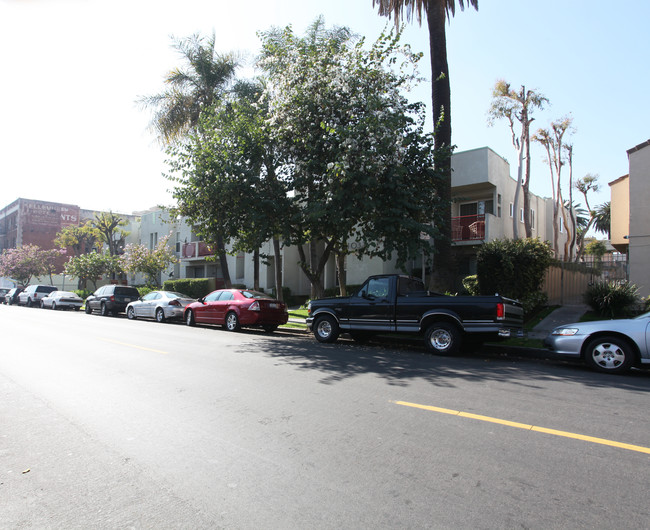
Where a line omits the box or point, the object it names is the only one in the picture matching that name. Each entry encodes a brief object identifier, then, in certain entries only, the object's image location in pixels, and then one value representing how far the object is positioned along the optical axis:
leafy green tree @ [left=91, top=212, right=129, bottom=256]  41.19
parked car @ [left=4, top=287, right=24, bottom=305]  36.66
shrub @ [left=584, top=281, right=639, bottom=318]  13.95
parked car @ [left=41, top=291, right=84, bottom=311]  29.53
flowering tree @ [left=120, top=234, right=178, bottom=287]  29.20
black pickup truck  9.70
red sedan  14.85
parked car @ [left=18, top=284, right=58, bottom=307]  33.19
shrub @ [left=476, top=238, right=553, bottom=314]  14.64
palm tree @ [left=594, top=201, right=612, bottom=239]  54.97
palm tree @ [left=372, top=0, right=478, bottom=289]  14.13
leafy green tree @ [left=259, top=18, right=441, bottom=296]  11.83
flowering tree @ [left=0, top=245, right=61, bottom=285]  47.50
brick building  63.50
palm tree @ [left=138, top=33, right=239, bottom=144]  22.77
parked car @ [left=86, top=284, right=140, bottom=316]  23.33
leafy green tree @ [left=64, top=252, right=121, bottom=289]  36.22
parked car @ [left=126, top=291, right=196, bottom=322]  19.03
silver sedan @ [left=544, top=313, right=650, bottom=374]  7.71
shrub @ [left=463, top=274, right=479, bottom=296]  15.74
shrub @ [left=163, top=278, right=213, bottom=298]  31.16
